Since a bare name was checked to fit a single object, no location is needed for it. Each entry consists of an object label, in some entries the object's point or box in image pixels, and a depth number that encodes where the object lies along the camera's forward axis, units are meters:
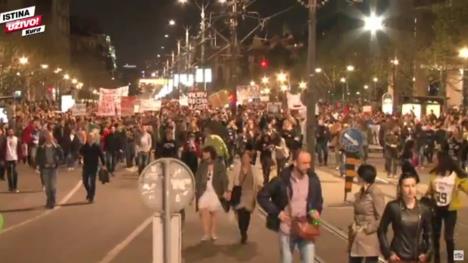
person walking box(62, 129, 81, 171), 29.91
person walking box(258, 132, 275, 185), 21.86
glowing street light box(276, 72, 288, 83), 86.74
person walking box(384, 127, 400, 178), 24.75
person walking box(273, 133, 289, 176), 22.36
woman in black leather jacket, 7.23
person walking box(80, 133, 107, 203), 19.64
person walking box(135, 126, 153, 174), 26.36
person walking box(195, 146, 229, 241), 13.40
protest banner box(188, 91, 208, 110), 39.24
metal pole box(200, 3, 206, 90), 45.56
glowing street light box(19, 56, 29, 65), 58.56
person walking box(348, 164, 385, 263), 8.42
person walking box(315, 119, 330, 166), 30.19
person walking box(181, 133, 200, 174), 15.62
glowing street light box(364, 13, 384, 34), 45.52
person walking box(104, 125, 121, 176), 27.17
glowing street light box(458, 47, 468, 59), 38.11
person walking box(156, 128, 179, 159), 17.41
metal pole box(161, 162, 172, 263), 7.69
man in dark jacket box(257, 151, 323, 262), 8.51
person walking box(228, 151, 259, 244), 13.26
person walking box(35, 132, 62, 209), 18.62
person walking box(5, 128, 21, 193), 22.11
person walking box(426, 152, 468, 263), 10.91
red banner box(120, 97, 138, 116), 38.16
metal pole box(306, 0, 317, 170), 19.61
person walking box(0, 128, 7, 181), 22.38
